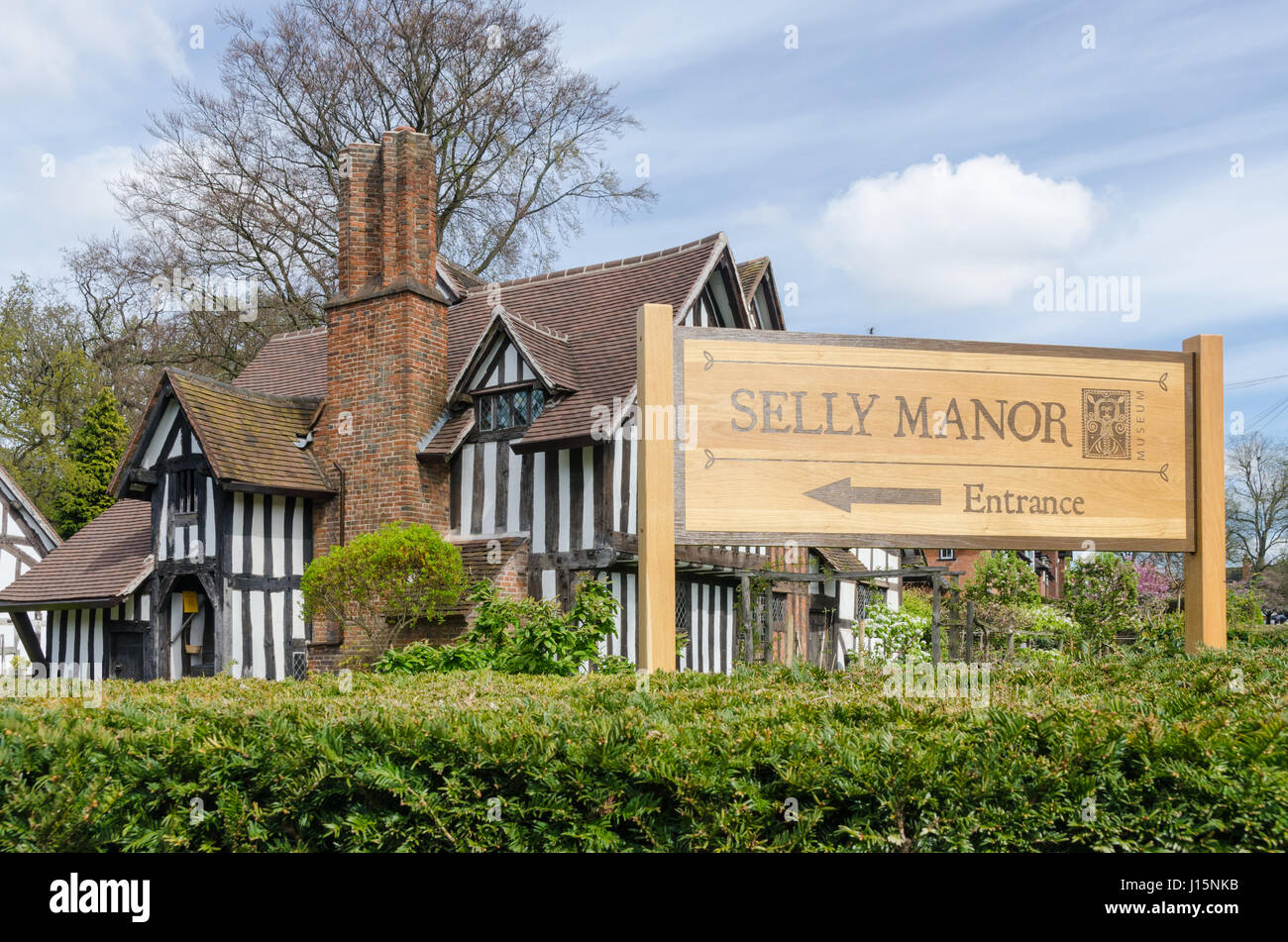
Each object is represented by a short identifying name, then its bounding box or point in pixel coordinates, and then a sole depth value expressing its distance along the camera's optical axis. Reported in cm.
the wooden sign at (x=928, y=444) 480
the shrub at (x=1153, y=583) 2284
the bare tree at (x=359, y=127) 2703
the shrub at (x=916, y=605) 2498
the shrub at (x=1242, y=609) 2379
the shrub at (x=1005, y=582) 2127
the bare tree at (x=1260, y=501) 4988
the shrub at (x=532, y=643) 1074
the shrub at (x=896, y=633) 1861
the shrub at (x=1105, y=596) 1814
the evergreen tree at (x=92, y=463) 3017
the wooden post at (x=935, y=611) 1335
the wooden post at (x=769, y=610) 1207
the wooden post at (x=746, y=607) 1234
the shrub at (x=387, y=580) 1497
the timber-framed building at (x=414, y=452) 1544
